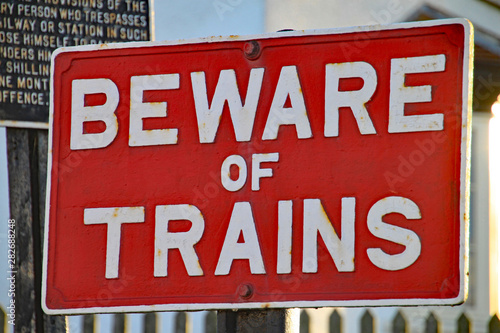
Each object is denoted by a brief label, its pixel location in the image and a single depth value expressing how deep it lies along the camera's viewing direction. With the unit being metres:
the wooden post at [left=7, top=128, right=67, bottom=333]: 8.88
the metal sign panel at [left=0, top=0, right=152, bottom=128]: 8.92
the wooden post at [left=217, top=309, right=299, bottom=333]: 4.69
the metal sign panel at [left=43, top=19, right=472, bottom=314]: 4.47
